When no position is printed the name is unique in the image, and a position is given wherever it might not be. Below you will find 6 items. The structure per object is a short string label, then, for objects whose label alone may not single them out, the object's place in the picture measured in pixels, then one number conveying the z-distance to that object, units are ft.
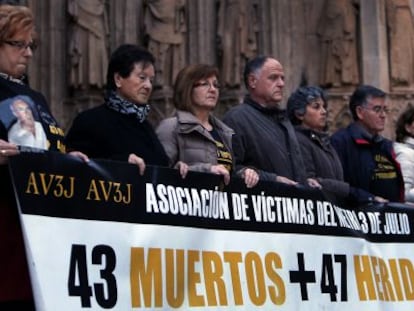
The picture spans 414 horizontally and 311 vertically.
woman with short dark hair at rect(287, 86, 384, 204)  17.92
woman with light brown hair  16.12
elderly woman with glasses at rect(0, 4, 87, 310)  11.50
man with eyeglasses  19.90
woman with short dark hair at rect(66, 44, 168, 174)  14.35
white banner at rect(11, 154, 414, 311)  11.37
